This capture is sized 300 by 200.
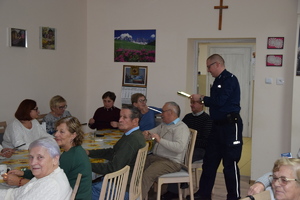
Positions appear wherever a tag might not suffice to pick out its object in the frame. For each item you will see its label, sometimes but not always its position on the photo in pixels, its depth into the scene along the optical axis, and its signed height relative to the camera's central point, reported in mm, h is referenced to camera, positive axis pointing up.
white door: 8516 +74
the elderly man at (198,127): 4887 -672
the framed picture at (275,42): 5464 +357
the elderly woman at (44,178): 2396 -626
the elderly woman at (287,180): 2182 -540
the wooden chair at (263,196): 2104 -605
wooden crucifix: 5672 +793
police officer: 4387 -503
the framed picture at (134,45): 6148 +313
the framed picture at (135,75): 6254 -110
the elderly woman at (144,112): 5336 -543
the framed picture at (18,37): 4947 +310
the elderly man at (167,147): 4094 -753
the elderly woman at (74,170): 2793 -664
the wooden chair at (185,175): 4164 -1016
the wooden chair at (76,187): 2522 -692
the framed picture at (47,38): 5469 +346
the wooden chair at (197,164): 4832 -1034
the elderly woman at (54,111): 5078 -526
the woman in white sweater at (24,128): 4203 -620
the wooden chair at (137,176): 3367 -847
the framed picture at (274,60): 5496 +134
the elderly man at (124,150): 3336 -646
